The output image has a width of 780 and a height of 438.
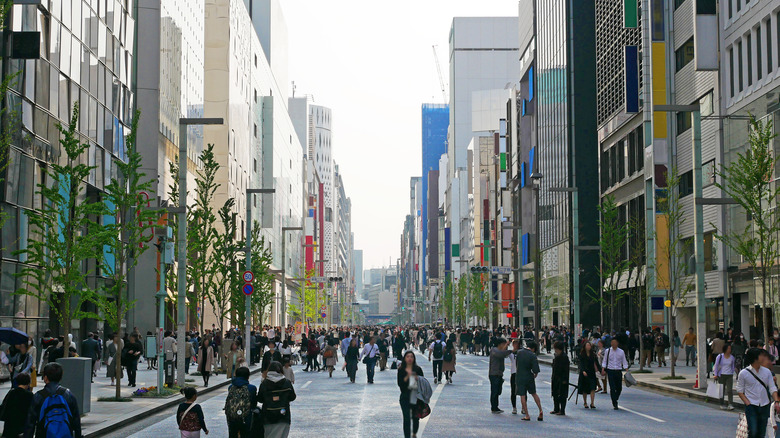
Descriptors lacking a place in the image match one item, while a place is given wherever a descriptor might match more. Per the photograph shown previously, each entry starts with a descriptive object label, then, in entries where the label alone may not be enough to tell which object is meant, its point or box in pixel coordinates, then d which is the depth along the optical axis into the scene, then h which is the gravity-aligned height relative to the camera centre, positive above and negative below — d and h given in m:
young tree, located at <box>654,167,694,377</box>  42.09 +2.16
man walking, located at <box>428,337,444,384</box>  34.03 -1.83
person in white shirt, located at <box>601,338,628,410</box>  23.81 -1.57
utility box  19.33 -1.39
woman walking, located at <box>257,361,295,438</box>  12.79 -1.29
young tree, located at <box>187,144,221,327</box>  38.94 +2.71
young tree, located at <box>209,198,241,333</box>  41.81 +1.77
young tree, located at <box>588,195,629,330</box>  44.13 +2.92
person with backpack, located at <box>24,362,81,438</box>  11.27 -1.27
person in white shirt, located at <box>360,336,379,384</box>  34.38 -1.89
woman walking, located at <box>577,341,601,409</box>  23.19 -1.60
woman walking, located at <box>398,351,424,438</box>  15.43 -1.35
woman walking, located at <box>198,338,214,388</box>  31.72 -1.85
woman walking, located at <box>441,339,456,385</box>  33.34 -2.02
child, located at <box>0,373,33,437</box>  12.34 -1.32
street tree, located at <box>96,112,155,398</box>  24.64 +2.01
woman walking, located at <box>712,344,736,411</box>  21.77 -1.47
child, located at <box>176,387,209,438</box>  12.86 -1.54
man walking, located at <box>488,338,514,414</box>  21.69 -1.49
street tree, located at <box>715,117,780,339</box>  27.53 +3.41
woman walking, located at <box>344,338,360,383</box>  35.25 -2.05
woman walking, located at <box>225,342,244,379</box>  31.50 -2.11
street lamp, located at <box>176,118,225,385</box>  29.25 +1.46
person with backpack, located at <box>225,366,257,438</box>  12.59 -1.32
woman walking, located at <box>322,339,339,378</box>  39.66 -2.22
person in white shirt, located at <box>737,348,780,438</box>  13.95 -1.30
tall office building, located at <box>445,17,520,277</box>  177.50 +21.59
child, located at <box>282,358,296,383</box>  20.84 -1.59
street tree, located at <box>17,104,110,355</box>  21.59 +1.49
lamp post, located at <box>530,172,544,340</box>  56.08 +0.35
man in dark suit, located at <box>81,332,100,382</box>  32.59 -1.47
